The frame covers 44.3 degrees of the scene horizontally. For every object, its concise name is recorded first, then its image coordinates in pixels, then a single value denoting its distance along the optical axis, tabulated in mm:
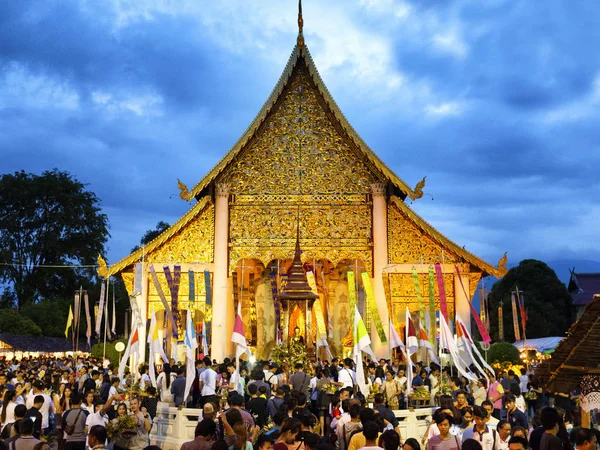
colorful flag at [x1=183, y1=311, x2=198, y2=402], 12657
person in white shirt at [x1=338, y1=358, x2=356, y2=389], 13495
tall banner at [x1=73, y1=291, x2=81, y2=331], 28423
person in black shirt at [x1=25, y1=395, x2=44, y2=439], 7527
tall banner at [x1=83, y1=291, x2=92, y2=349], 28281
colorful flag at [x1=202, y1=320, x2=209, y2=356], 18845
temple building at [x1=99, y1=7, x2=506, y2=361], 22656
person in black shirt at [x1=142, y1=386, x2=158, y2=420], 12580
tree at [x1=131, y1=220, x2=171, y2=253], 55712
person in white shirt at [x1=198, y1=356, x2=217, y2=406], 13062
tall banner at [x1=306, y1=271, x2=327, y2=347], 21781
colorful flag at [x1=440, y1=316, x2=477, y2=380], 13609
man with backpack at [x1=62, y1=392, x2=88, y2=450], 8867
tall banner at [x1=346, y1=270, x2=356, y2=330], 21516
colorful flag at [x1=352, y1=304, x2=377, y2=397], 11992
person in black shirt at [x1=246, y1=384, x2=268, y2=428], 9914
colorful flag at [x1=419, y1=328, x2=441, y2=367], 15852
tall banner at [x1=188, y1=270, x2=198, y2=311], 22266
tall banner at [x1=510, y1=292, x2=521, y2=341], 28312
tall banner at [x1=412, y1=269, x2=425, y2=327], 21234
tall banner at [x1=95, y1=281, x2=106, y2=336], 25194
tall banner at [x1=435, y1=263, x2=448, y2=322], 20750
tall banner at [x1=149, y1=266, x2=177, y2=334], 20138
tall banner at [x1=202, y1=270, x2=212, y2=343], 22594
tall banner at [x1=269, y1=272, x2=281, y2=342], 23578
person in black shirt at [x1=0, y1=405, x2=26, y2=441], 8602
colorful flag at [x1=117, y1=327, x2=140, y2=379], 13727
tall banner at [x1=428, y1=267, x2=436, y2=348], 20766
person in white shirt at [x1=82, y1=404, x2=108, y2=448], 9038
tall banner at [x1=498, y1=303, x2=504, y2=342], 30306
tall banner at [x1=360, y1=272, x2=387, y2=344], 20891
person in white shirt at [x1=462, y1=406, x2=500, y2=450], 8055
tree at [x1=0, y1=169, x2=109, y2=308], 46500
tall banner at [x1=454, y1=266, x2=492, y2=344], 18219
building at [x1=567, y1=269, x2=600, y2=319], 44188
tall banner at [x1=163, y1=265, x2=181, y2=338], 21938
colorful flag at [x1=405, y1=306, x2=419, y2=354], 15516
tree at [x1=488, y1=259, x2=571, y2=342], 39469
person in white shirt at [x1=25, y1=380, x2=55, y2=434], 11211
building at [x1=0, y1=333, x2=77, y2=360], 32281
